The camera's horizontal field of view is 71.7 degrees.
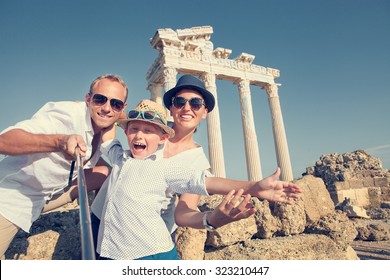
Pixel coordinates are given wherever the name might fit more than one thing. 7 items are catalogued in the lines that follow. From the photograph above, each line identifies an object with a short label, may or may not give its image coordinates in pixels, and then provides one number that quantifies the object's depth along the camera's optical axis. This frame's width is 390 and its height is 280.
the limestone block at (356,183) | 14.71
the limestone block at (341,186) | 14.12
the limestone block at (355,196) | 13.81
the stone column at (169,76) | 17.73
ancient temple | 18.53
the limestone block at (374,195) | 14.34
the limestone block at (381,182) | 14.84
